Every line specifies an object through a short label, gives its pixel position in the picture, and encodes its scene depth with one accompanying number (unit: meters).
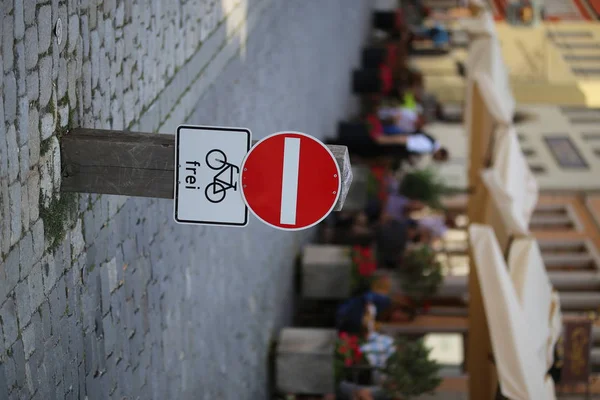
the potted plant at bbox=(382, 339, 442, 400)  9.20
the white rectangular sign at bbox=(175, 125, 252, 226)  4.09
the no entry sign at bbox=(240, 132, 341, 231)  4.00
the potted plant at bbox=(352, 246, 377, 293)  11.25
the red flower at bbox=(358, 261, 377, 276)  11.27
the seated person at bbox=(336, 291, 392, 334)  10.30
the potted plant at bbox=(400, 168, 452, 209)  14.49
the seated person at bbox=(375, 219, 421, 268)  12.59
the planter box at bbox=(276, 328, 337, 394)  9.05
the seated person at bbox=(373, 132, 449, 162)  14.43
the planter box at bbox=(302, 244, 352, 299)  10.95
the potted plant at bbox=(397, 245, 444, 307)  12.30
